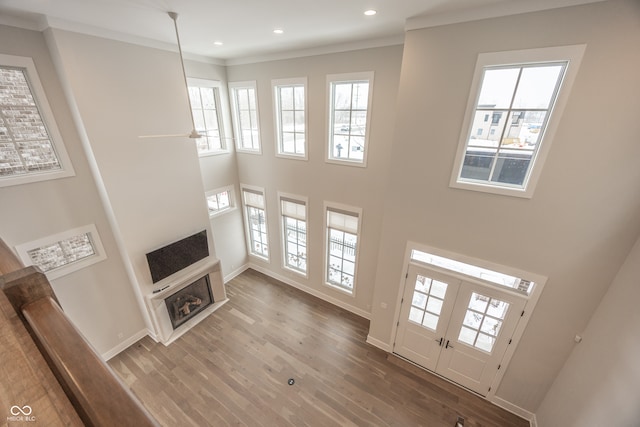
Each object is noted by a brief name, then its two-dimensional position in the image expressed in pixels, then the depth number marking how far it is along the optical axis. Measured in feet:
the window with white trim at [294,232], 18.94
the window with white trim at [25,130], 10.59
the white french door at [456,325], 11.77
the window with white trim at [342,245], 16.83
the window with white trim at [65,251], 11.96
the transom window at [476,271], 11.04
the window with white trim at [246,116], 18.38
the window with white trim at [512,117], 8.72
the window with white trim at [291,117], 16.29
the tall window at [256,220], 20.80
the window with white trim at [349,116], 14.19
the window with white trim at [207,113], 17.31
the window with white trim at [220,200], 19.53
